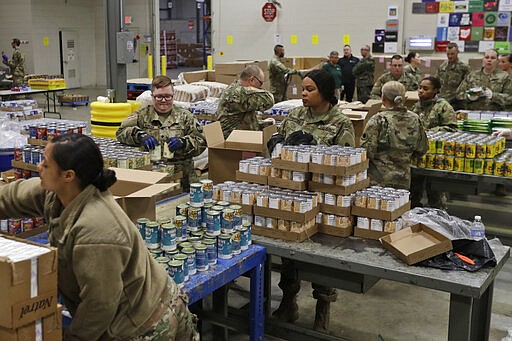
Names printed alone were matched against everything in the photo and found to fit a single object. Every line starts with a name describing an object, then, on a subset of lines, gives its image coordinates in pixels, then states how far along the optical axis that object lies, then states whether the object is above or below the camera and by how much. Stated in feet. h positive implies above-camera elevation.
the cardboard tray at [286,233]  11.61 -3.35
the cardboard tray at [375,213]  11.60 -2.91
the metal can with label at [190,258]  9.85 -3.23
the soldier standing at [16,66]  46.85 -0.55
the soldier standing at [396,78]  31.53 -0.77
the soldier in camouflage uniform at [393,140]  16.81 -2.13
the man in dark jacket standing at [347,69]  44.91 -0.45
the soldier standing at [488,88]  27.61 -1.11
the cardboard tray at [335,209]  11.81 -2.89
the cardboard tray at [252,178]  12.55 -2.44
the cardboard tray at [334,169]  11.51 -2.06
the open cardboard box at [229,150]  15.15 -2.23
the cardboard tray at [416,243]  10.53 -3.23
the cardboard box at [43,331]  6.56 -3.01
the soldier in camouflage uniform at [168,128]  16.40 -1.87
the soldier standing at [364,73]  43.47 -0.71
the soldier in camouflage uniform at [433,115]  20.44 -1.78
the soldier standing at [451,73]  33.47 -0.50
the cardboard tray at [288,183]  11.94 -2.43
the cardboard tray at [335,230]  11.90 -3.33
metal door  65.16 +0.24
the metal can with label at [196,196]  10.96 -2.44
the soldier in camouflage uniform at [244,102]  19.62 -1.29
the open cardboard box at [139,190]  10.56 -2.35
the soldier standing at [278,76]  41.99 -0.97
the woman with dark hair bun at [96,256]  6.93 -2.29
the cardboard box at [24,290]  6.42 -2.51
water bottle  10.93 -3.02
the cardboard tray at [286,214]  11.45 -2.93
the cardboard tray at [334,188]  11.70 -2.46
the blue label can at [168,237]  9.82 -2.87
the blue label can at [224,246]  10.65 -3.28
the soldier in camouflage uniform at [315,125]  13.95 -1.57
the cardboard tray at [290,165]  11.82 -2.03
